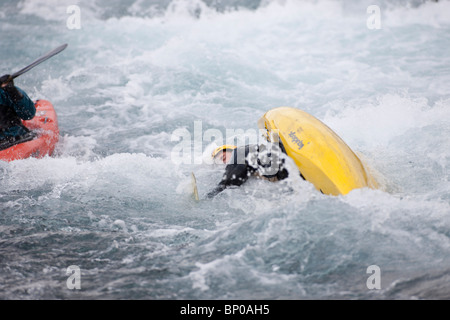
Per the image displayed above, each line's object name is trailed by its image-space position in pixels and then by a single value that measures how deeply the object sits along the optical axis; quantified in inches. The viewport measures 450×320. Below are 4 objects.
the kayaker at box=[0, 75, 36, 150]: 423.5
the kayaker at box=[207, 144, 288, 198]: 320.2
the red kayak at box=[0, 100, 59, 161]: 429.7
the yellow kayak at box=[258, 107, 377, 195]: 290.0
